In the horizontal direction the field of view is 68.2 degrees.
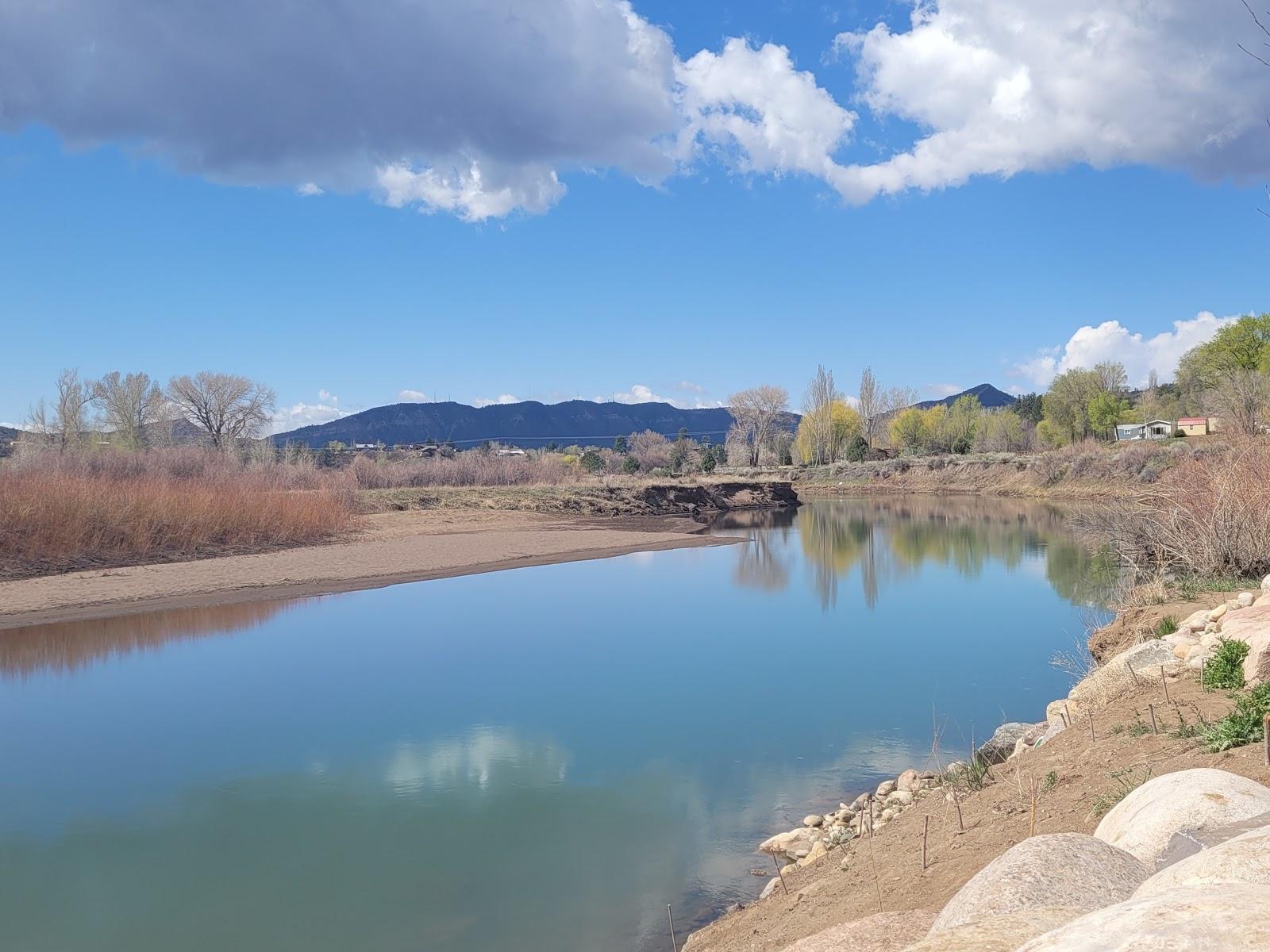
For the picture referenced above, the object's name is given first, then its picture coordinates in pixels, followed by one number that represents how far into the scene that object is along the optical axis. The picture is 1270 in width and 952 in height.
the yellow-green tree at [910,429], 101.88
